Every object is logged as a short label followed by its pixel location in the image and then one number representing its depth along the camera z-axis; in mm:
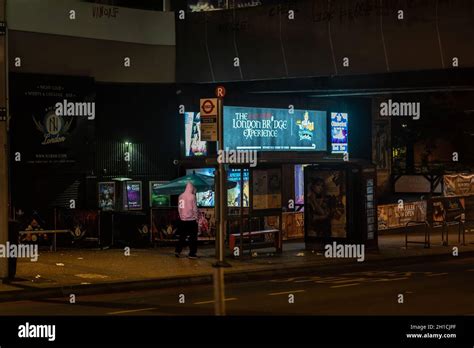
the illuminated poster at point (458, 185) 29859
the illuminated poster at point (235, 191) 23016
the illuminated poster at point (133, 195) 23734
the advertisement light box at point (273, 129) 25859
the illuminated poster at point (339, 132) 29484
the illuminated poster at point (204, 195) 24695
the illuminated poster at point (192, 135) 24516
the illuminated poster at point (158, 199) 23984
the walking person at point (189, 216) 18719
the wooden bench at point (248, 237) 19403
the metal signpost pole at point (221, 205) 8838
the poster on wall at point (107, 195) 23281
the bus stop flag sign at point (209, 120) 12445
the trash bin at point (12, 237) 15078
